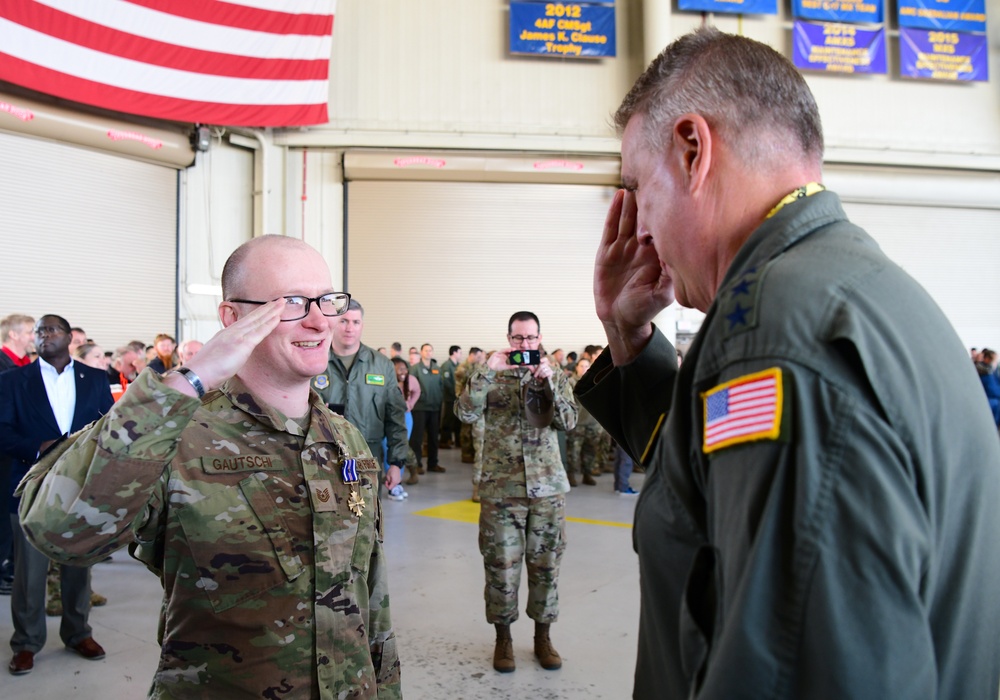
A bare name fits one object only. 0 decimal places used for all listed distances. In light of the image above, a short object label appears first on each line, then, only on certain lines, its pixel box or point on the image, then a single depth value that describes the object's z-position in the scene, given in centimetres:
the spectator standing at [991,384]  818
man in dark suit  400
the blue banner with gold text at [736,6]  1200
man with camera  408
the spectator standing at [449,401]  1232
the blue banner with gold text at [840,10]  1220
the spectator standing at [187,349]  621
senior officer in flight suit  67
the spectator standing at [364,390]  508
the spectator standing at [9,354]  519
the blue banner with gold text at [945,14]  1256
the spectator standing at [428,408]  1090
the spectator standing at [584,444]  1001
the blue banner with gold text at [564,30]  1202
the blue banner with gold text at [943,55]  1271
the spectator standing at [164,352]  748
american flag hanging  887
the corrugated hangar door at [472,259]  1239
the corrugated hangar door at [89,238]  945
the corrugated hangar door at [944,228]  1291
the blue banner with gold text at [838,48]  1234
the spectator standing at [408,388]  996
